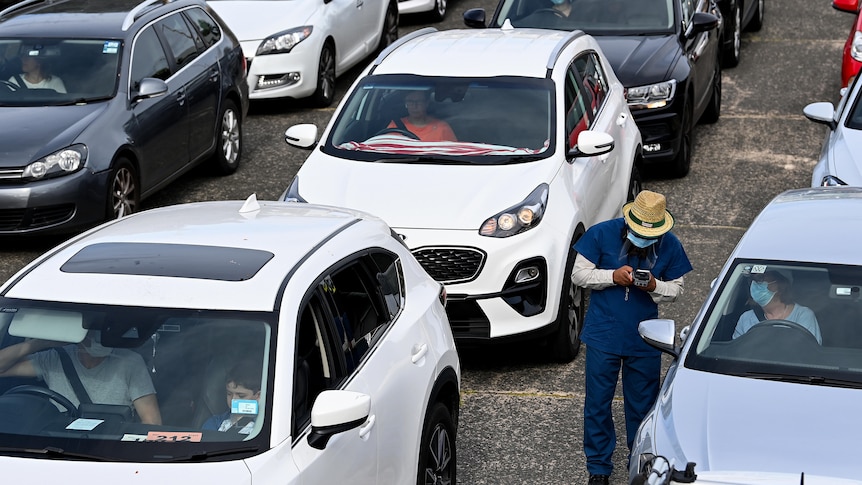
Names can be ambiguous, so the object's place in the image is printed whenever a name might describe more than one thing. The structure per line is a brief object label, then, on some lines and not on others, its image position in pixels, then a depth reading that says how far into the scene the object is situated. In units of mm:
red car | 23925
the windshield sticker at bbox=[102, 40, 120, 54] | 20849
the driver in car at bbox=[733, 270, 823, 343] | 11494
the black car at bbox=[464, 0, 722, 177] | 22009
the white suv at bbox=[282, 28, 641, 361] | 15311
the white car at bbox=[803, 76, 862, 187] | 17213
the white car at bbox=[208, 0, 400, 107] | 26106
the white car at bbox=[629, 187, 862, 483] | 9753
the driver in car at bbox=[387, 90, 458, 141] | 17115
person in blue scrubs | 12906
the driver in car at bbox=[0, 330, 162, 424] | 9187
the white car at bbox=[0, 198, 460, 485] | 8774
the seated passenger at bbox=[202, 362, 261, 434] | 8977
